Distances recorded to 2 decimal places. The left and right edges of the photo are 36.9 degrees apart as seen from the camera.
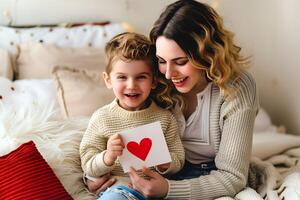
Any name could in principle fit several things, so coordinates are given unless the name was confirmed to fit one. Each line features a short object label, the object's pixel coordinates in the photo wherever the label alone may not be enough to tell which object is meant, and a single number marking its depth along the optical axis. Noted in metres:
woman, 1.27
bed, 1.34
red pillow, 1.22
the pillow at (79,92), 1.77
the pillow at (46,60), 1.98
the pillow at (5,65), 1.91
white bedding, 1.39
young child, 1.30
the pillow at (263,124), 2.10
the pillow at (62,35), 2.07
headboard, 2.22
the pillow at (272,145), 1.79
